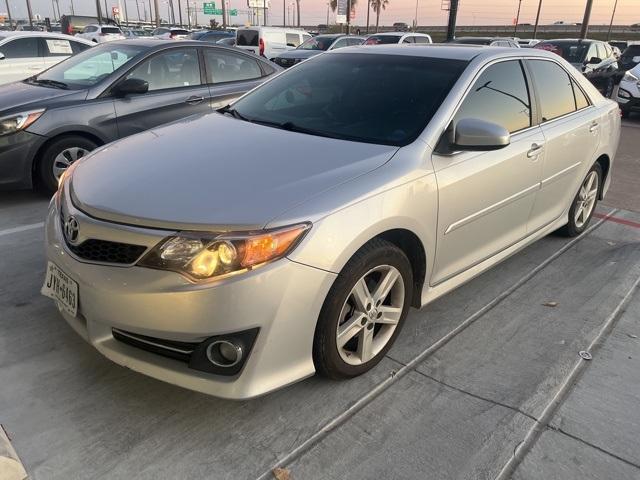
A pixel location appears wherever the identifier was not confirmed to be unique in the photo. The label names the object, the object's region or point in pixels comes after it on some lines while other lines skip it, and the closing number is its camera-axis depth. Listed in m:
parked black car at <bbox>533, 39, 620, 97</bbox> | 13.70
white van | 17.86
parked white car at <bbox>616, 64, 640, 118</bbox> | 11.59
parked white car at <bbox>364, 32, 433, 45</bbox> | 17.75
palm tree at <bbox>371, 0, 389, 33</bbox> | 85.19
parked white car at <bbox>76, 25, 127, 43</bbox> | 21.50
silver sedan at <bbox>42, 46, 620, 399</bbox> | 2.11
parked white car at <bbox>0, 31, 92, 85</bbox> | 9.93
